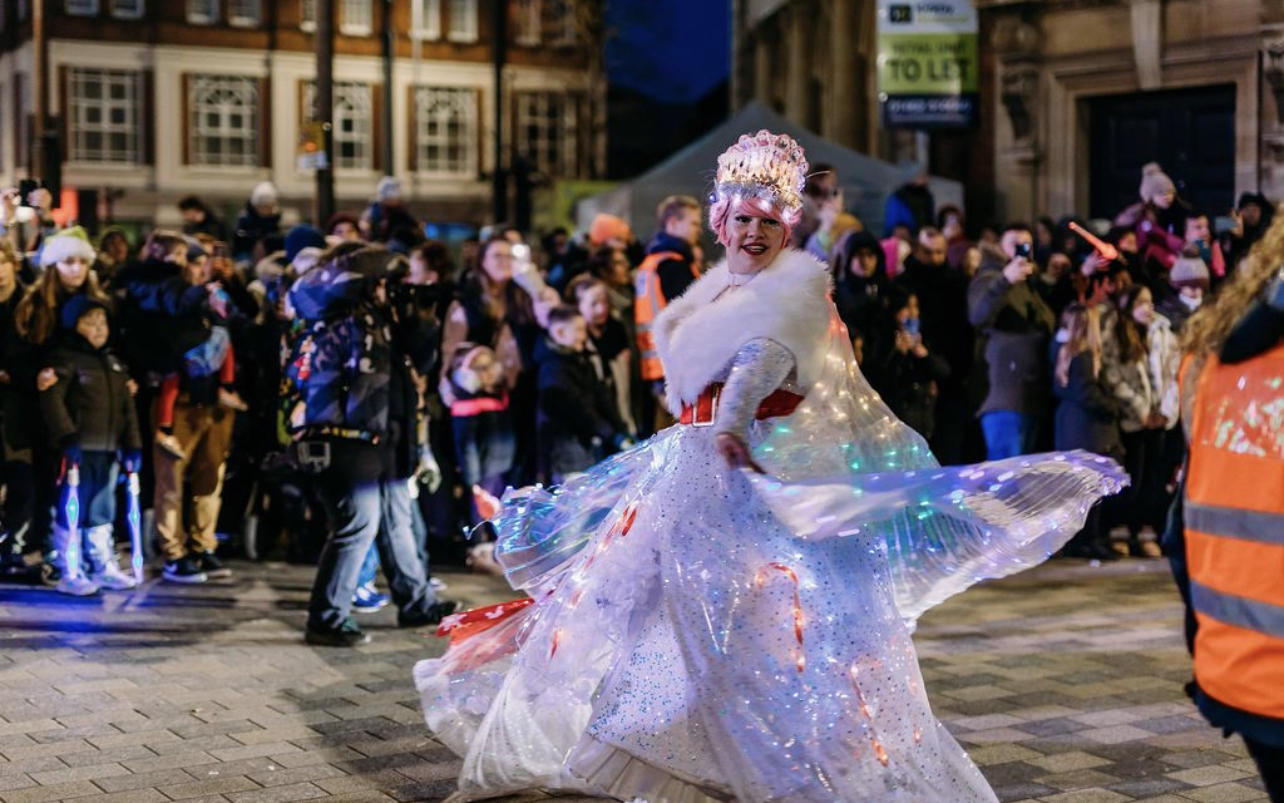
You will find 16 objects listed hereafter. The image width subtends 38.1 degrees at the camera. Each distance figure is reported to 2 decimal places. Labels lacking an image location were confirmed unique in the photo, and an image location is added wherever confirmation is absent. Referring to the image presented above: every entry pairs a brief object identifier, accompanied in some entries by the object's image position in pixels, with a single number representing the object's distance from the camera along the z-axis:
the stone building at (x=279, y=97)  48.38
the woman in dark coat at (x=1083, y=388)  11.93
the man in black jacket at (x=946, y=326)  12.56
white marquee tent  17.75
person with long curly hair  3.87
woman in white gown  5.50
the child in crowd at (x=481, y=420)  11.31
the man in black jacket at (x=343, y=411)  8.82
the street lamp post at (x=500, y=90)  25.30
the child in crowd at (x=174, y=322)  10.73
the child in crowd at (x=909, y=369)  11.66
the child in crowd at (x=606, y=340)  11.70
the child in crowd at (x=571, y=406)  11.18
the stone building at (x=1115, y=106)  17.89
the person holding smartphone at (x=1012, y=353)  12.08
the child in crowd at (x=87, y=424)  10.22
